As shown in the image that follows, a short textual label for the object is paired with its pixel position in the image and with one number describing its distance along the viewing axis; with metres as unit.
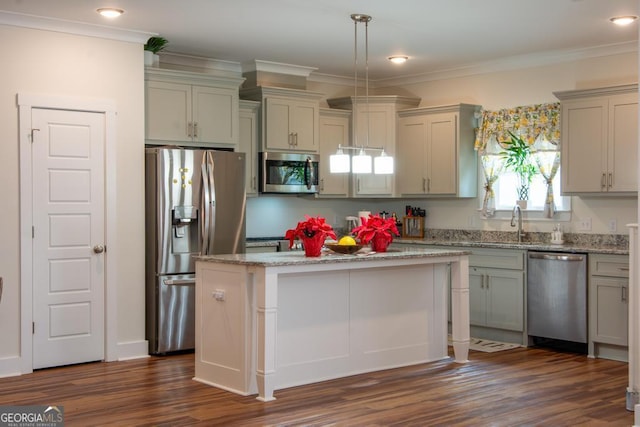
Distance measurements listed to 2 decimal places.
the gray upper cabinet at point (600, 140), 6.47
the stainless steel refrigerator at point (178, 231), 6.46
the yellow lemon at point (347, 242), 5.59
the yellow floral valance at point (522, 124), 7.27
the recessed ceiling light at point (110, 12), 5.59
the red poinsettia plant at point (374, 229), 5.87
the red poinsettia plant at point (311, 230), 5.39
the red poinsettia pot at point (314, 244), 5.39
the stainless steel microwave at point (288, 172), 7.55
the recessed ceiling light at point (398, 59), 7.45
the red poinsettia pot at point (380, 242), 5.90
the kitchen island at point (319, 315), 5.08
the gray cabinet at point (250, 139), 7.44
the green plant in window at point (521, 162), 7.49
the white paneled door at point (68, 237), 5.93
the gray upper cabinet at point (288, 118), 7.56
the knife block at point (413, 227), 8.42
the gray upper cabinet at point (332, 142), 8.15
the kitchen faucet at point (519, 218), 7.43
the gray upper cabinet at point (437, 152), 7.79
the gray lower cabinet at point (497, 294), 6.94
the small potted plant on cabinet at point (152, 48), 6.54
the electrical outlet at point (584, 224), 7.04
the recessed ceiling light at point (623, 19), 5.85
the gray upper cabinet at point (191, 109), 6.62
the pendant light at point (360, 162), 5.54
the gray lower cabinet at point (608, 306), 6.23
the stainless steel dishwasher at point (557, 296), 6.49
